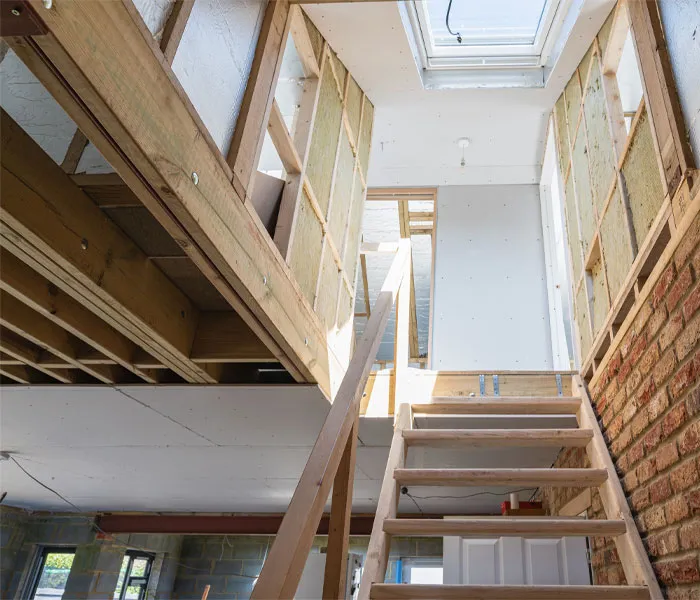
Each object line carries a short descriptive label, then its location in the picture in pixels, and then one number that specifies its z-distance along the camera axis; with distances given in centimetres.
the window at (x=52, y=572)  754
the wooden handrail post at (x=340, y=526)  176
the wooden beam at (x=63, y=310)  216
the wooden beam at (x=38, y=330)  243
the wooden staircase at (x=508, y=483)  199
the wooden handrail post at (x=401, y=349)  338
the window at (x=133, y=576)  786
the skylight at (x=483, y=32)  440
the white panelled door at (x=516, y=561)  321
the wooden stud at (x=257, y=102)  215
